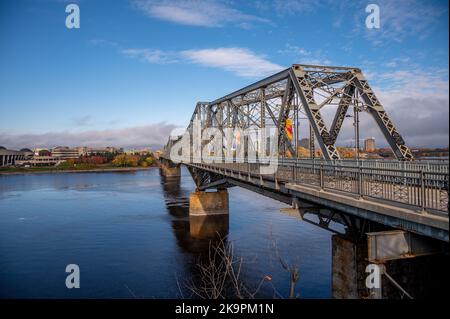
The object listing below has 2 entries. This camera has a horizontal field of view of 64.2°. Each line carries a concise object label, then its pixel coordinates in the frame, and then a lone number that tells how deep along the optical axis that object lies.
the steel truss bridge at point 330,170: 8.28
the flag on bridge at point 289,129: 22.43
